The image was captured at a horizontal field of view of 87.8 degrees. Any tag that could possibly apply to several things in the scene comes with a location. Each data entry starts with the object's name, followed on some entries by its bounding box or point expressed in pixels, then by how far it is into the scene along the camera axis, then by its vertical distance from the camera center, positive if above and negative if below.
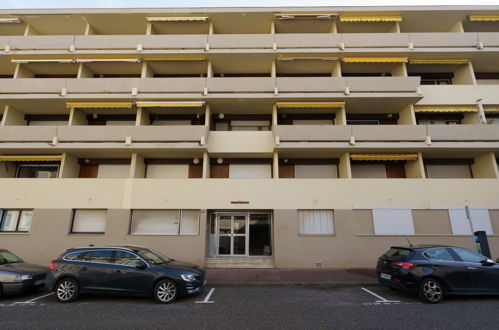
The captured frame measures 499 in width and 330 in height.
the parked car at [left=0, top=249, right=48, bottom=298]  7.32 -1.18
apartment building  12.61 +5.12
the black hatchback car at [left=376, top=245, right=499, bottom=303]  6.98 -1.04
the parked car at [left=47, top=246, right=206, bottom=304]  7.04 -1.13
